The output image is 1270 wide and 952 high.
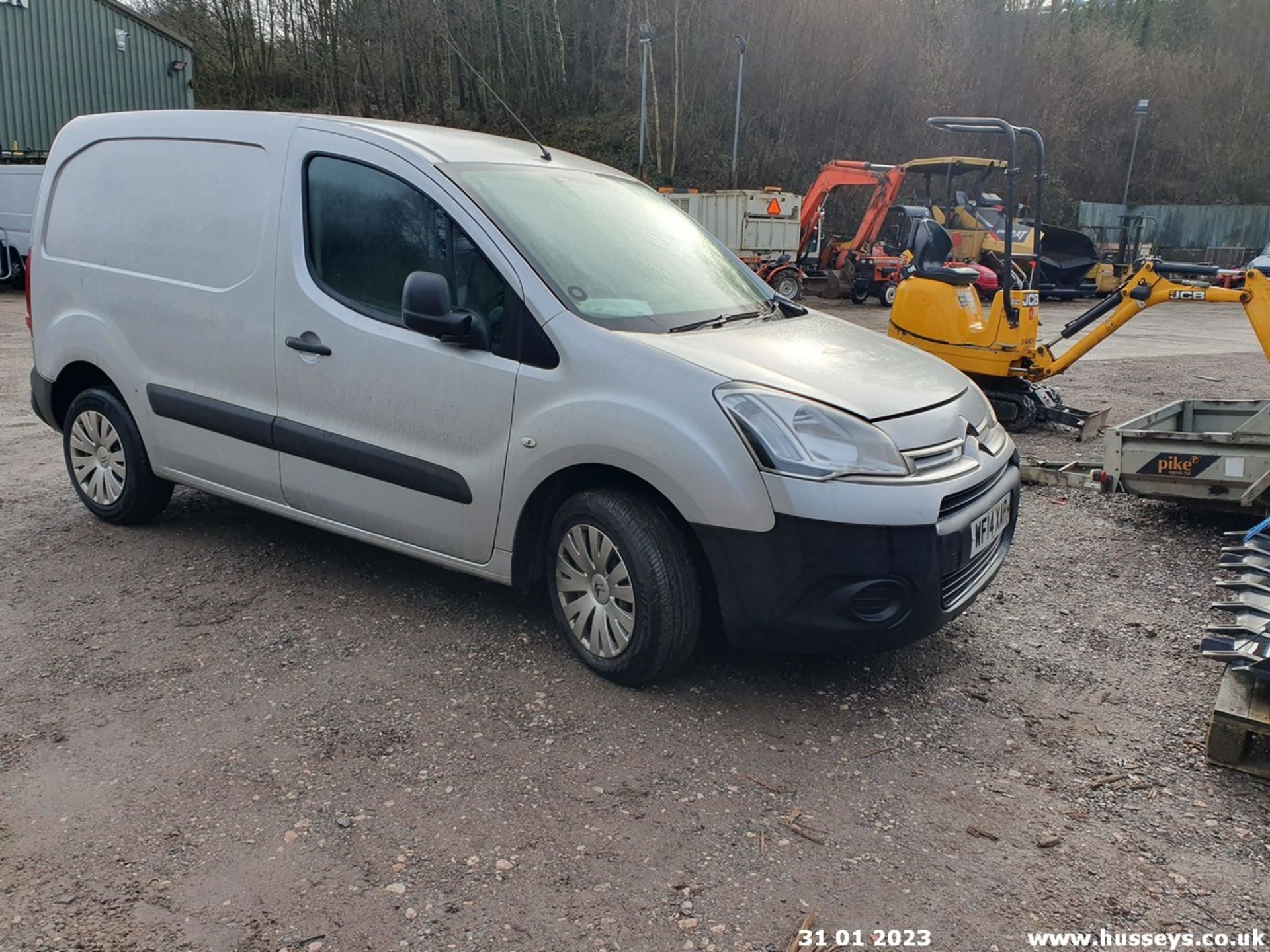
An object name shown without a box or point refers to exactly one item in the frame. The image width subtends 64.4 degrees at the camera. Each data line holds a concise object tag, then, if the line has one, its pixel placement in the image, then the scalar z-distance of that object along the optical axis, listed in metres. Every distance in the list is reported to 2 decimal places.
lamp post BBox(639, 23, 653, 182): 22.47
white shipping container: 20.97
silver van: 3.15
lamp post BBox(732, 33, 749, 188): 23.23
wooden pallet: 2.97
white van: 17.17
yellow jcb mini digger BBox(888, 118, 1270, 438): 8.23
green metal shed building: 21.12
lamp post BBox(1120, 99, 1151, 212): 33.69
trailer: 5.04
